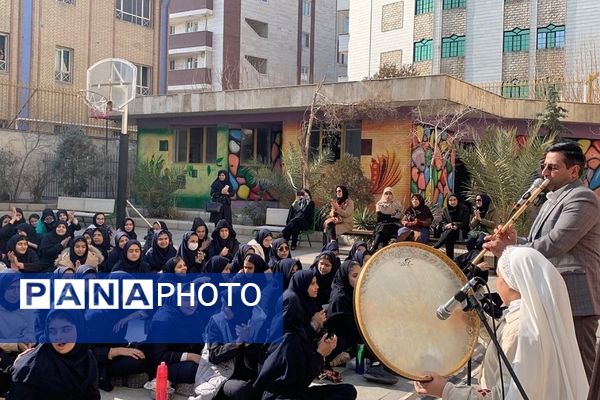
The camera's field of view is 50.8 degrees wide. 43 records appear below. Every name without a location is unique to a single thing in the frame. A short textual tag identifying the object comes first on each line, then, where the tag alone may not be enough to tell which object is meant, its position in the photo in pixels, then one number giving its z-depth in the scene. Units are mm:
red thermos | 4047
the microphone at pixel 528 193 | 3421
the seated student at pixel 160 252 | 8070
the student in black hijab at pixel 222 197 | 13875
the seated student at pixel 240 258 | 7008
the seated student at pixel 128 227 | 9742
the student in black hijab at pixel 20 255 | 8297
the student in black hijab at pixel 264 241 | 8587
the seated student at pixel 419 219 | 10727
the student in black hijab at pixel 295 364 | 4312
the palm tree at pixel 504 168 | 12492
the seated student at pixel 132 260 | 7250
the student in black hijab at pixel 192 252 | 8430
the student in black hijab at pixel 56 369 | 3941
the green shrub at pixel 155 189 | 17500
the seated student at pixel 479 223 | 10523
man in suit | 3576
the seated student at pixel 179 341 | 5391
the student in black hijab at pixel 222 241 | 9383
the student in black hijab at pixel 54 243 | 9281
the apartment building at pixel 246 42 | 36812
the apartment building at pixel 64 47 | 22359
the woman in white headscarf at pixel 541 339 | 2541
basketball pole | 10078
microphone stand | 2484
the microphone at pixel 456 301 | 2781
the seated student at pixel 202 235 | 9195
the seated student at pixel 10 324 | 5117
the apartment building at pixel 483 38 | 28469
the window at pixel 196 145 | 19281
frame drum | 3436
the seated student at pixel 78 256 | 7512
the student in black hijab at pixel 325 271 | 6723
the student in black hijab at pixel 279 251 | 7723
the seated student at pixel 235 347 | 4660
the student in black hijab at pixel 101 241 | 9110
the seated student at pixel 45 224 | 10536
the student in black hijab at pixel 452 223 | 10836
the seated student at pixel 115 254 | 7895
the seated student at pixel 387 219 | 11336
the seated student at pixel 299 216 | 13227
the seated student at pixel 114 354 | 5418
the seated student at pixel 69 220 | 10531
